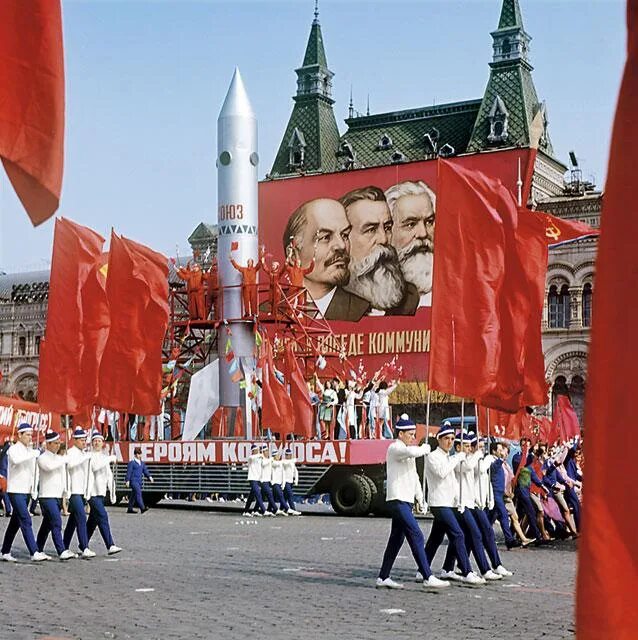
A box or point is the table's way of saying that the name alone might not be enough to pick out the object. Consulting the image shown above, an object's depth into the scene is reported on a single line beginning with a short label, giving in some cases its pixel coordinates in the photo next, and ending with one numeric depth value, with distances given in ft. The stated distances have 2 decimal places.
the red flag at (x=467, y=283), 45.01
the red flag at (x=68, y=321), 71.26
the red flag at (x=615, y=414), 8.67
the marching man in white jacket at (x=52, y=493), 50.42
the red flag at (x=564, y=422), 101.86
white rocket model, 115.96
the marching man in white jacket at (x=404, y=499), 41.22
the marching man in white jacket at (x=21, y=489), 50.11
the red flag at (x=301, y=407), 90.79
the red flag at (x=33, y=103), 13.53
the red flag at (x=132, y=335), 72.18
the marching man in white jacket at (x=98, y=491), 52.16
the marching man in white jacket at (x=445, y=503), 42.60
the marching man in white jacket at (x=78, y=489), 51.31
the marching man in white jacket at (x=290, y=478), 87.86
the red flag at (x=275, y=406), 89.81
